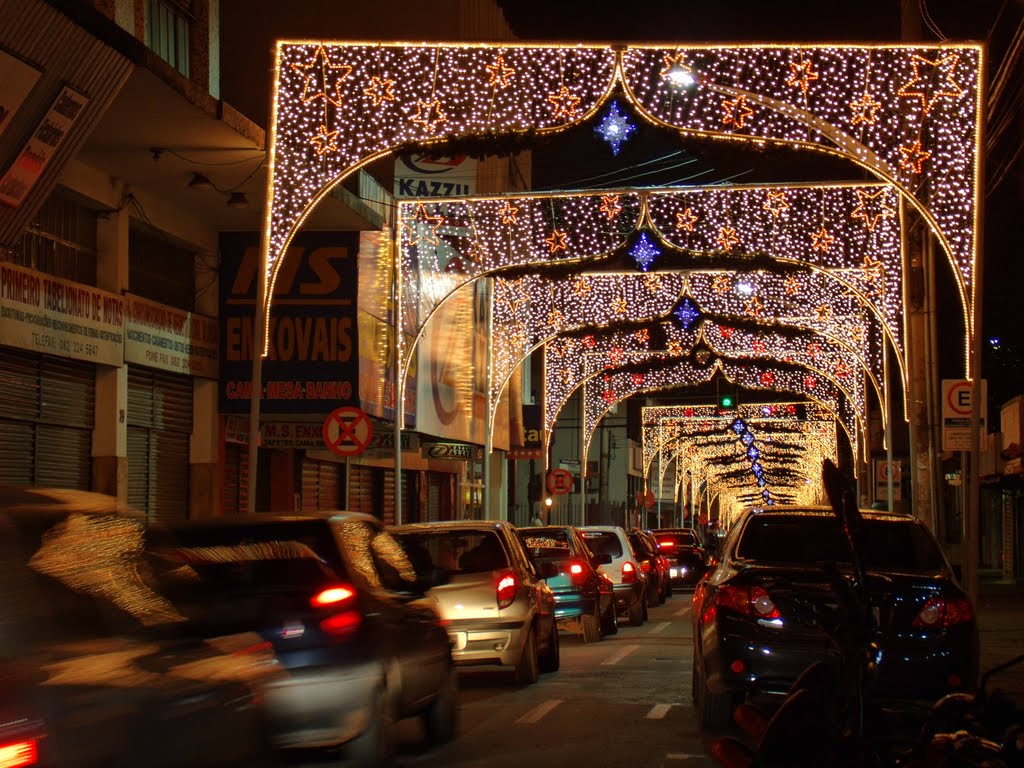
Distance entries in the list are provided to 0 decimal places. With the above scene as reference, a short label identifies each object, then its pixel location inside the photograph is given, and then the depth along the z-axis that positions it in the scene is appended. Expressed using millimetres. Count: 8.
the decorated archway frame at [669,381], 50125
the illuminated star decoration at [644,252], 28797
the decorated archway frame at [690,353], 42625
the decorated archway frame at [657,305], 34469
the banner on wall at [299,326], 25453
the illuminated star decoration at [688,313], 36219
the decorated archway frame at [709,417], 67438
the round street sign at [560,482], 40156
